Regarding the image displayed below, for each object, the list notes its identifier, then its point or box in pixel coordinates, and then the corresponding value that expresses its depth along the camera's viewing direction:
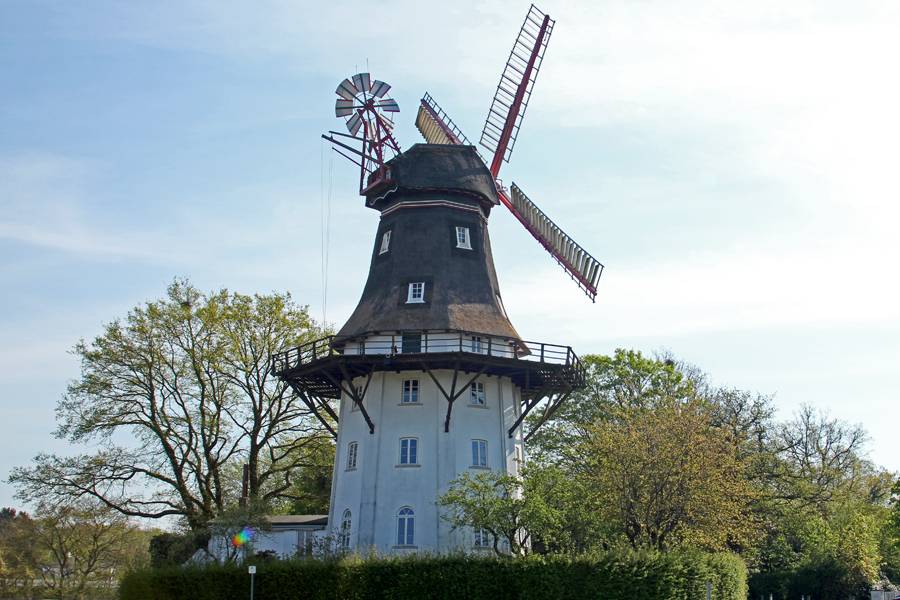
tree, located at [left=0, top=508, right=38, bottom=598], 47.96
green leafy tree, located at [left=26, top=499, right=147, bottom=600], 42.31
